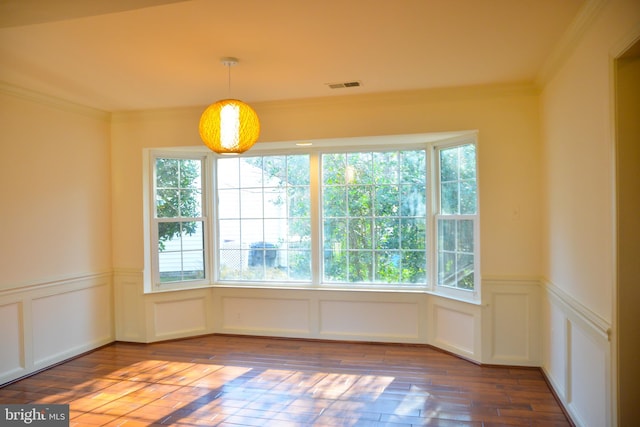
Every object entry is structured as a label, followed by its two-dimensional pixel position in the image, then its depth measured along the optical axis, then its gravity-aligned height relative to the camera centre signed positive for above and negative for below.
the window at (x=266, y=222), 4.98 -0.11
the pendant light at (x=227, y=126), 2.90 +0.60
